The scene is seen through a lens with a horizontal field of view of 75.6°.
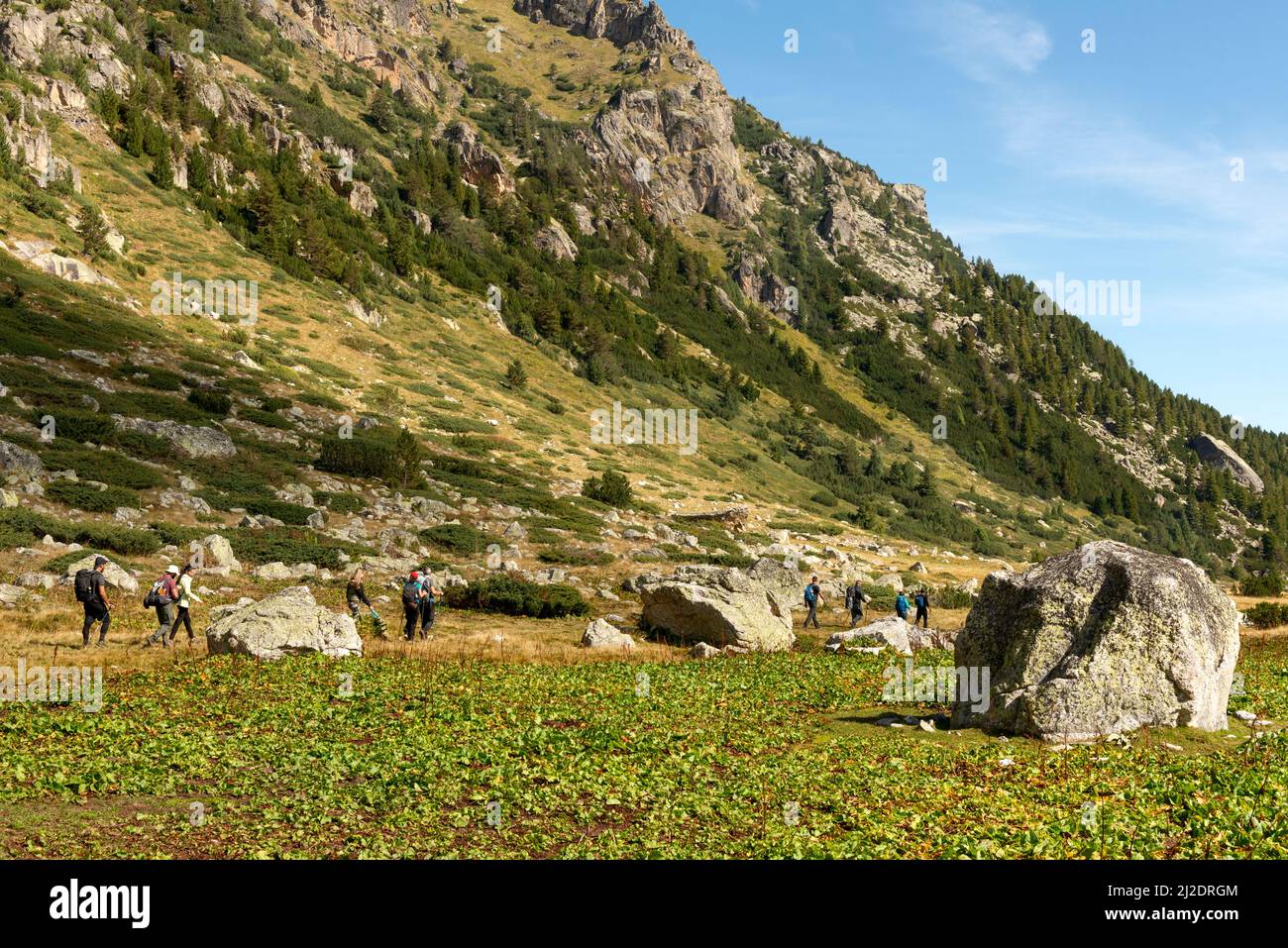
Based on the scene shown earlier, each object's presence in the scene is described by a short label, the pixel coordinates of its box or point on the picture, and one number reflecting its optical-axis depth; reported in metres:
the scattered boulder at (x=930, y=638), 31.38
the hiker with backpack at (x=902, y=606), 37.41
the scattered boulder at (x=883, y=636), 29.95
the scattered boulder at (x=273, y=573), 30.80
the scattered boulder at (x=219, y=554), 30.45
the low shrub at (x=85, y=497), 31.86
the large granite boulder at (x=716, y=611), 29.02
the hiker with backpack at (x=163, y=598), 21.89
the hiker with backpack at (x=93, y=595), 20.72
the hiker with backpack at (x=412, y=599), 25.00
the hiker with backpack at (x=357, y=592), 26.45
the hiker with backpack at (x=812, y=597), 35.75
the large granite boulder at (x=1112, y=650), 14.12
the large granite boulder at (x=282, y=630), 21.23
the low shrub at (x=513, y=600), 32.12
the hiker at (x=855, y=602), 36.28
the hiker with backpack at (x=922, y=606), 36.62
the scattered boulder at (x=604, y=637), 27.23
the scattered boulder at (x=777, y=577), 36.34
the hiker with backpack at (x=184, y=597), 22.15
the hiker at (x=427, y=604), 25.52
